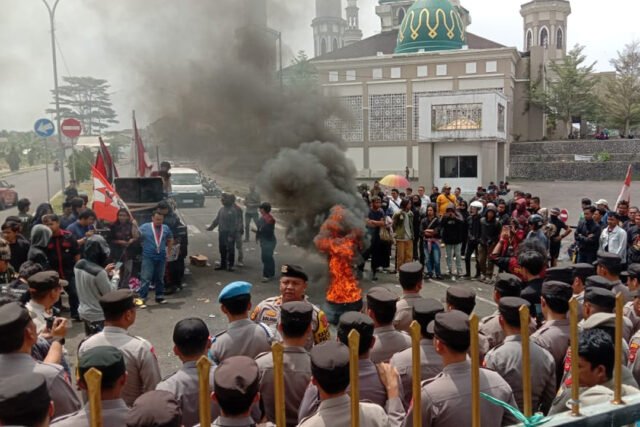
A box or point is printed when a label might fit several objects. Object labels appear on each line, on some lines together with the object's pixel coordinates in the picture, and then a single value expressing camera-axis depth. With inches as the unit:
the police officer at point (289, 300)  160.7
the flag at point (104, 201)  350.3
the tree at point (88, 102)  2139.5
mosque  1075.9
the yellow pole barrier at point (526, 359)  85.4
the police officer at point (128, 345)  134.4
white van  864.3
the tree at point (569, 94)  1686.8
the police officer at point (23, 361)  114.5
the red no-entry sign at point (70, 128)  538.3
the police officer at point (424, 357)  125.8
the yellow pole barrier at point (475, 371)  81.8
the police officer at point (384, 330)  138.4
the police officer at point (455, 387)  99.0
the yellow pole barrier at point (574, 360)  85.3
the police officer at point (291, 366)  124.3
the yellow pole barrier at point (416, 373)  76.9
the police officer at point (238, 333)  145.5
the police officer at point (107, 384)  92.4
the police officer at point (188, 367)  115.4
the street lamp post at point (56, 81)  587.5
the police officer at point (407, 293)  173.3
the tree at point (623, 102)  1627.8
